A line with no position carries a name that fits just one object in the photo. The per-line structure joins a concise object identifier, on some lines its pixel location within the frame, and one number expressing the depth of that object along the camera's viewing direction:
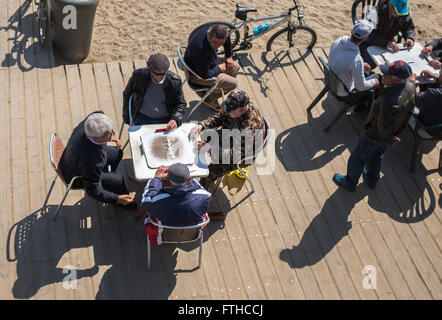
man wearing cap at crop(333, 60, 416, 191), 5.07
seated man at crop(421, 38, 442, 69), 6.50
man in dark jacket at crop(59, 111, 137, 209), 4.58
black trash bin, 6.80
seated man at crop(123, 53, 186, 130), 5.23
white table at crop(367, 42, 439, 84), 6.36
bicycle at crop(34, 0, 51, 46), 6.95
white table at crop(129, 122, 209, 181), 4.70
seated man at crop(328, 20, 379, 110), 5.83
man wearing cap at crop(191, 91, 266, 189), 5.11
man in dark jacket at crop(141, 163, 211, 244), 4.36
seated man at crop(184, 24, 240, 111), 5.89
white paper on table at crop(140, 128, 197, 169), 4.77
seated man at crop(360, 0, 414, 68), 6.77
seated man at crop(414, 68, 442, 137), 5.79
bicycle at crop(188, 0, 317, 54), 7.48
